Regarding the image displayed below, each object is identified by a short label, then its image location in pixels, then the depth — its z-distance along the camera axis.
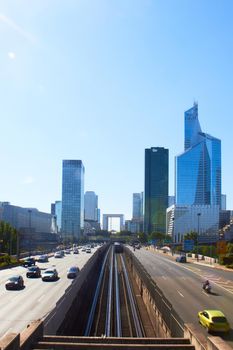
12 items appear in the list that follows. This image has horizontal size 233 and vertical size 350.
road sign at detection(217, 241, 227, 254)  93.36
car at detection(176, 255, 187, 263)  99.88
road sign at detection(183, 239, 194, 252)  118.97
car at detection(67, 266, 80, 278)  59.06
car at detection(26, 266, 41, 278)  59.47
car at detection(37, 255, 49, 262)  92.81
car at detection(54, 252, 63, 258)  111.06
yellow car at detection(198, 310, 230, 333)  28.38
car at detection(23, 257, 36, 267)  78.81
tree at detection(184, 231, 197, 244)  180.50
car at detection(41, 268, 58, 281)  55.31
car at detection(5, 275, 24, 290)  46.94
